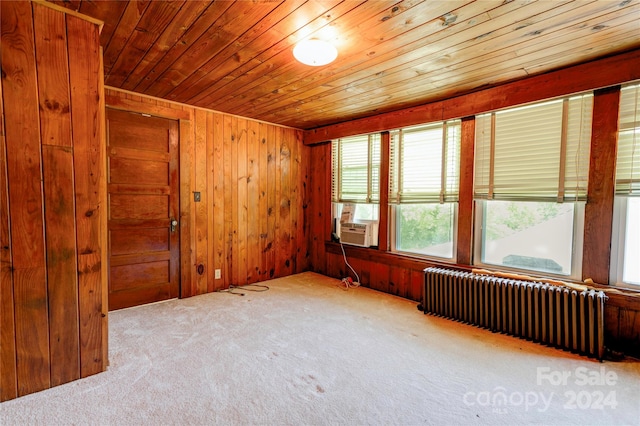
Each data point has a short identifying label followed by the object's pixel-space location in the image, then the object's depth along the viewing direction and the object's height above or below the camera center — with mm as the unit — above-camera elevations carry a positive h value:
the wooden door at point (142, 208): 3143 -109
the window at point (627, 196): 2258 +63
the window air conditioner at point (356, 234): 4078 -462
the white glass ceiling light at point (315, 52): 2025 +1028
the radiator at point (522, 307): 2289 -914
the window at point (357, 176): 4074 +357
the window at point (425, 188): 3322 +167
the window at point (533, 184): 2531 +171
